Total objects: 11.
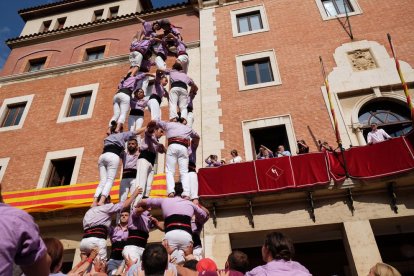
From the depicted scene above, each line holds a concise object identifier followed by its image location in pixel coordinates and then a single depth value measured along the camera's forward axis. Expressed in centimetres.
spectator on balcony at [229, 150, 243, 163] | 1044
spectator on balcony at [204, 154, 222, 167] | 1024
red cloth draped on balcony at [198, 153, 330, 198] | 926
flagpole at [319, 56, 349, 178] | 917
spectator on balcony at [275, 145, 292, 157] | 1024
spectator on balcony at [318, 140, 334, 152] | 965
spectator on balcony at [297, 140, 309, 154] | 1018
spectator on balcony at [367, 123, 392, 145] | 977
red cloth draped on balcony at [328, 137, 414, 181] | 861
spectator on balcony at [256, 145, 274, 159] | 1042
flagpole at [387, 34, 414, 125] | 942
